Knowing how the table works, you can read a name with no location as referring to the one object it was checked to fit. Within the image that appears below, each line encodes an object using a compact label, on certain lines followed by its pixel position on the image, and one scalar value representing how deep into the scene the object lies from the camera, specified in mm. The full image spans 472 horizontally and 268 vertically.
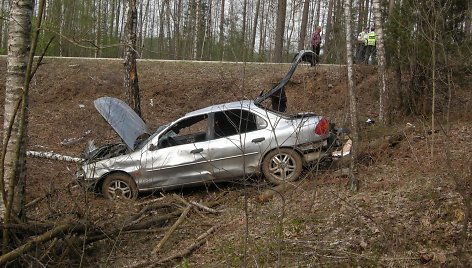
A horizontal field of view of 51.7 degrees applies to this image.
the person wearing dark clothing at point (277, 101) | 9094
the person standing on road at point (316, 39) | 15931
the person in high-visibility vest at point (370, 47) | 15492
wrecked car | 8047
